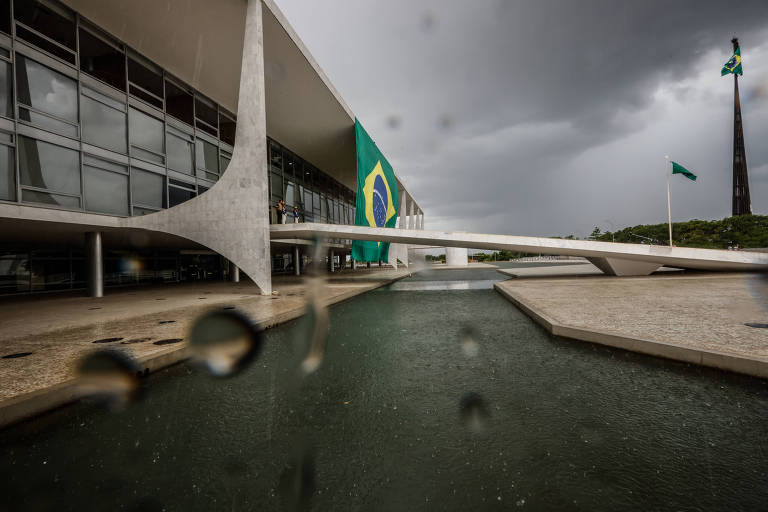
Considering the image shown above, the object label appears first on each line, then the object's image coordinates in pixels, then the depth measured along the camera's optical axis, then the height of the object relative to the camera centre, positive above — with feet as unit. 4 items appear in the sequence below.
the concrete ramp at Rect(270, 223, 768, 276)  53.31 +0.39
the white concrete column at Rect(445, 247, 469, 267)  176.96 -1.21
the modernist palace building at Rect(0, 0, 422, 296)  36.52 +18.15
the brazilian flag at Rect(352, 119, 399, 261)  79.20 +17.75
